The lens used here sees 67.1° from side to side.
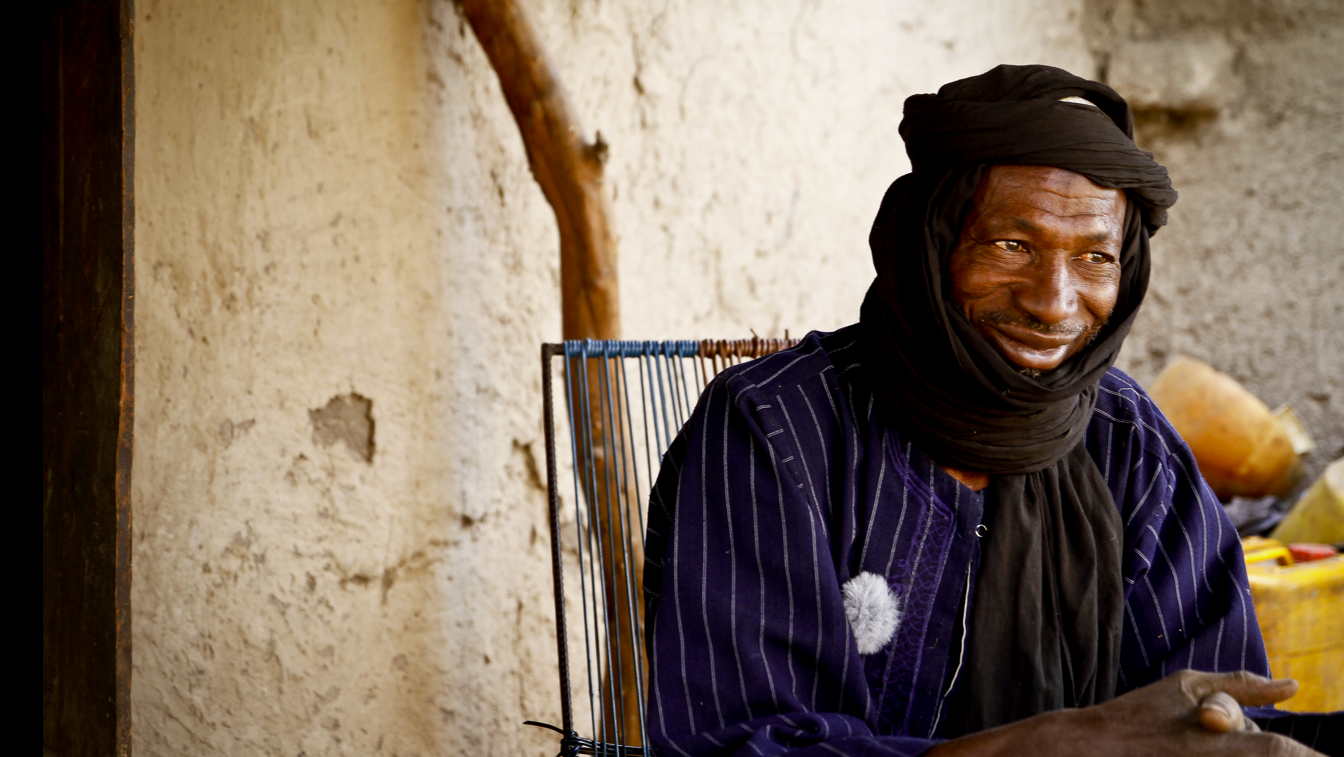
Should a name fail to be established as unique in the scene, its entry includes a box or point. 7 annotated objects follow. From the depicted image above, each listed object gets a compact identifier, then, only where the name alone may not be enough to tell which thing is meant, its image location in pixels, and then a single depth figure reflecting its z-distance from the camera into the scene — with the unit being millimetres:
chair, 1946
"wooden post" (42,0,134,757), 1515
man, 1309
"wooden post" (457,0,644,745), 2227
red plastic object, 2611
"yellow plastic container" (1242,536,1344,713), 2301
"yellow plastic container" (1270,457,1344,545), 3084
